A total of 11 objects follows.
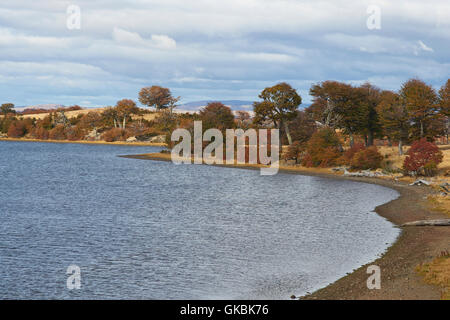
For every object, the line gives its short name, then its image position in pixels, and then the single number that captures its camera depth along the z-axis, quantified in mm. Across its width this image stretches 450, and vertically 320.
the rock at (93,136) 175475
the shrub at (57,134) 181000
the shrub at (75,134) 179000
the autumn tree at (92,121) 180625
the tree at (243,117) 143425
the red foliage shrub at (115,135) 167875
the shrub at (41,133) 182625
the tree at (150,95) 198375
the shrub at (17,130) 185750
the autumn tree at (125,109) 178125
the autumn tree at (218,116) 118500
